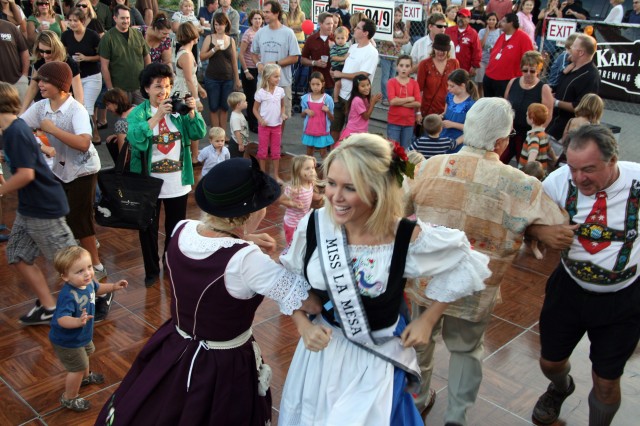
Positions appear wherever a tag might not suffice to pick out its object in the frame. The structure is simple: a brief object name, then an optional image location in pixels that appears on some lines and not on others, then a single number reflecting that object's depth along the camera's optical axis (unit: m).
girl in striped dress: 5.28
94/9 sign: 10.13
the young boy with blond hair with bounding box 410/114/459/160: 6.16
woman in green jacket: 4.98
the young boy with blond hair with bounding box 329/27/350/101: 9.93
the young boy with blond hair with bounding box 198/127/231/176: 6.75
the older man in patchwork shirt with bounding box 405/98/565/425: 3.21
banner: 8.57
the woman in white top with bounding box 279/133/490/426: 2.44
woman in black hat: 2.56
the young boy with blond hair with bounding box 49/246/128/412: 3.72
